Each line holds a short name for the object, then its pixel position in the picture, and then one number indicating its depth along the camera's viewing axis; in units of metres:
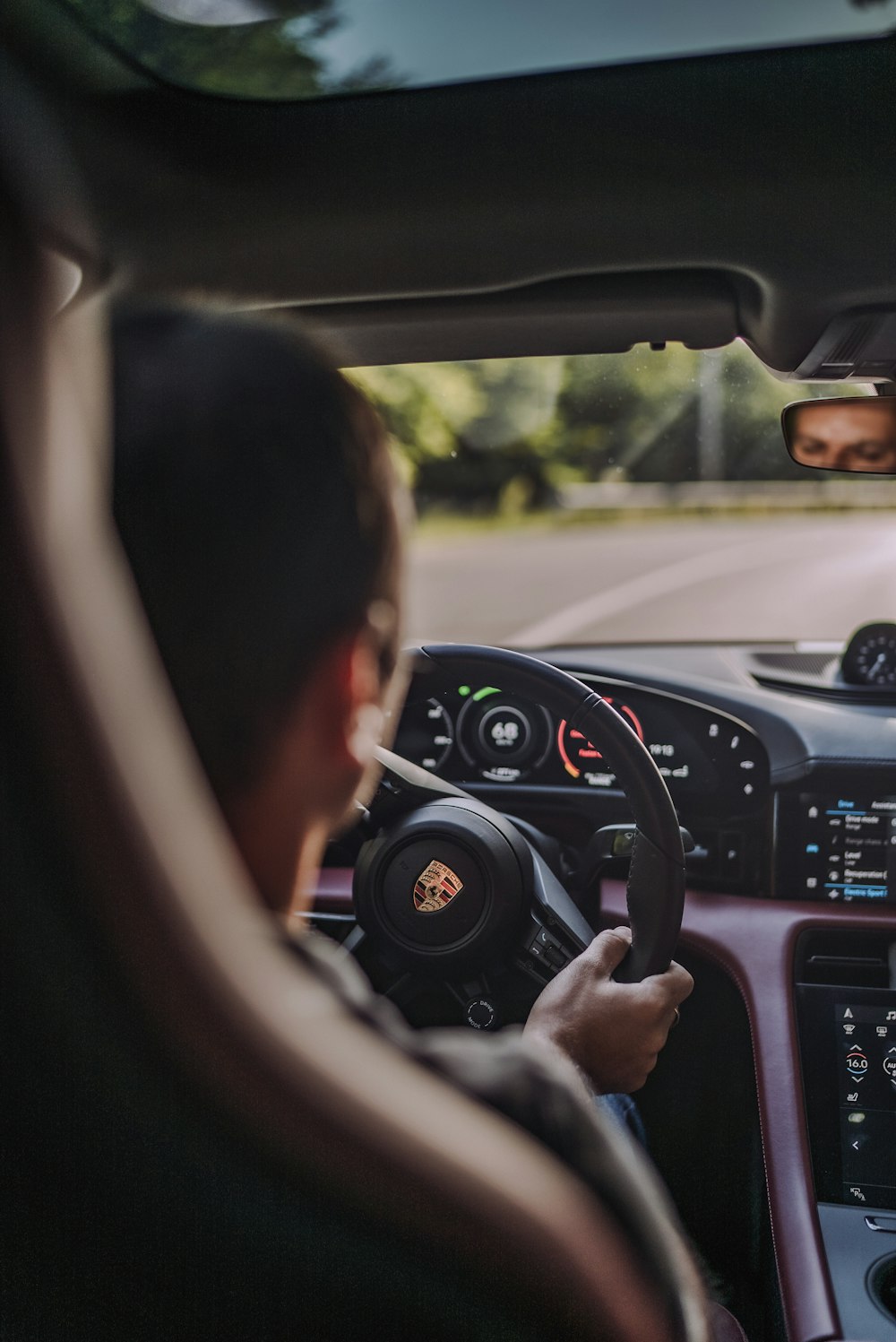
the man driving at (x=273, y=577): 0.79
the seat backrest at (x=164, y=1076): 0.66
